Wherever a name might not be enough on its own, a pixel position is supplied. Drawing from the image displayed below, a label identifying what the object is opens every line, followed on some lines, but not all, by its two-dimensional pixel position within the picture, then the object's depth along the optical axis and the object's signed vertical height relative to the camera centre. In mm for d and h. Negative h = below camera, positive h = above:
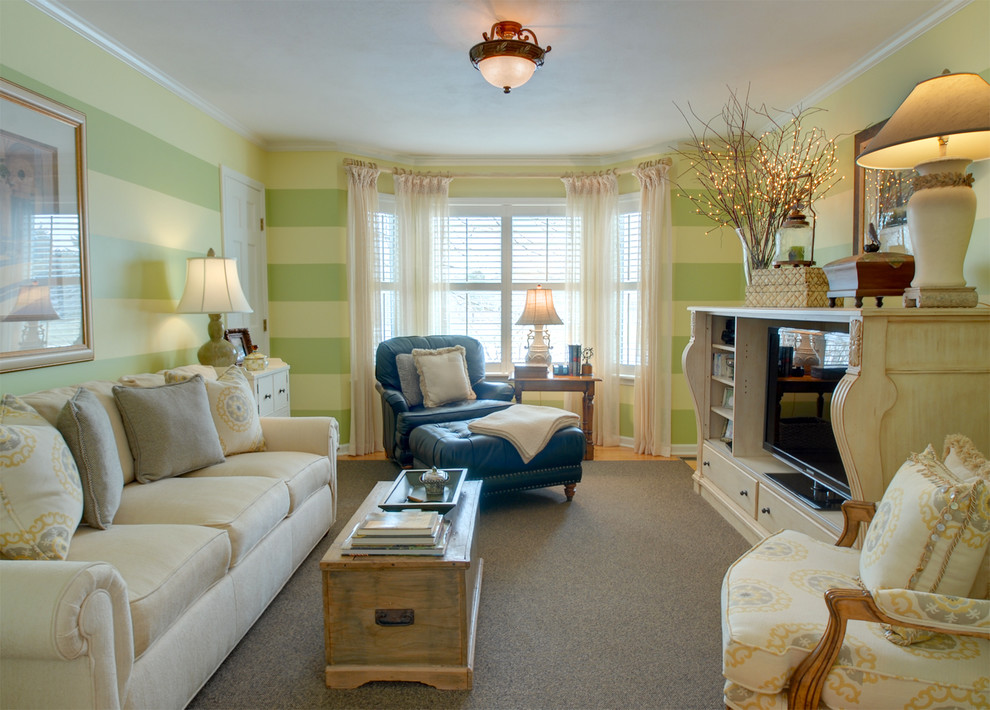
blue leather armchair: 4348 -558
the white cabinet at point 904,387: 2125 -218
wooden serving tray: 2320 -682
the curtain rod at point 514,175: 5157 +1284
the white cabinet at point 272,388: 3821 -418
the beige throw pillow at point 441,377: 4602 -393
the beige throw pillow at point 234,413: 3004 -436
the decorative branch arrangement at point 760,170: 3104 +959
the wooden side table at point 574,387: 4922 -500
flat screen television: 2654 -558
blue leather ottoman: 3551 -783
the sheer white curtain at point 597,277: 5238 +405
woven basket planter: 2752 +173
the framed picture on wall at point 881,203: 2838 +594
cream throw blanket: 3638 -611
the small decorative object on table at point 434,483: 2471 -641
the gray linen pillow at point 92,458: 2045 -451
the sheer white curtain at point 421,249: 5223 +647
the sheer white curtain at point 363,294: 5004 +251
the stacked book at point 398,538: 2012 -703
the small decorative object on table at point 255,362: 3893 -236
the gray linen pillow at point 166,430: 2525 -442
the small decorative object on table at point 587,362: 5078 -320
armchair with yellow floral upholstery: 1436 -757
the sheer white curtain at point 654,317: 4996 +62
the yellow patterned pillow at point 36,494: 1691 -489
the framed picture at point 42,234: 2389 +376
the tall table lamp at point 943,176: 2012 +509
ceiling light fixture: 2797 +1241
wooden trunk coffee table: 1981 -951
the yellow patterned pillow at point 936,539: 1469 -522
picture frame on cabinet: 4203 -107
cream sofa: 1399 -726
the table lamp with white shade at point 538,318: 5031 +53
